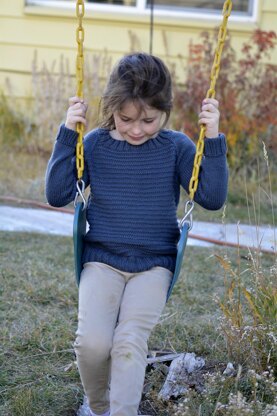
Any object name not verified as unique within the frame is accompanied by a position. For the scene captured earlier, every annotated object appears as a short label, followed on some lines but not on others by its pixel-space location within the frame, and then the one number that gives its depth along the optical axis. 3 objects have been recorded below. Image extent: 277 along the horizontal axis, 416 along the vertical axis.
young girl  2.74
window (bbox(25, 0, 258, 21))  8.16
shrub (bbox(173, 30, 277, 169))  7.19
